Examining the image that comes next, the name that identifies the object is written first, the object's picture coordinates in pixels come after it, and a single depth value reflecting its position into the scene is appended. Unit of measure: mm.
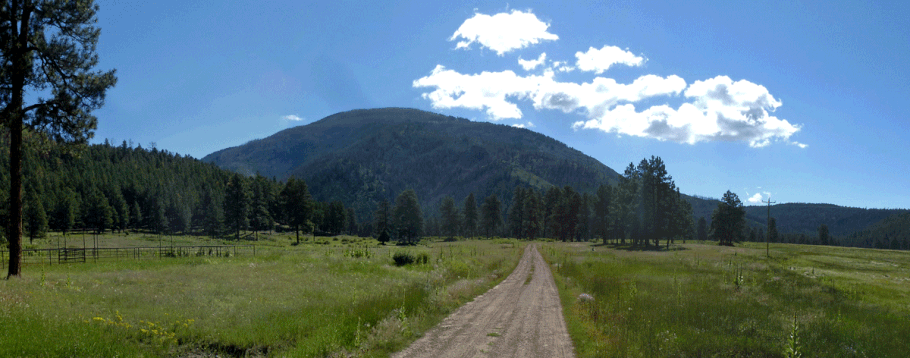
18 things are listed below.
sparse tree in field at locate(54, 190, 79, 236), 103875
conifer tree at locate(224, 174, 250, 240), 92312
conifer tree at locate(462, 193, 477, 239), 120562
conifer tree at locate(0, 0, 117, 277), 17438
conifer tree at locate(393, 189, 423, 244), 99812
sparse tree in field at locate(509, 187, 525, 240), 116438
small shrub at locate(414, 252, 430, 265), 36500
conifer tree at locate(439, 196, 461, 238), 121062
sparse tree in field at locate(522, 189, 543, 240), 113000
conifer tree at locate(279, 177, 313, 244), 86000
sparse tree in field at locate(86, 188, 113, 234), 109562
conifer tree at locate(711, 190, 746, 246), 101125
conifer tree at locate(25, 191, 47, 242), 77788
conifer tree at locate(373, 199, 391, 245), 109000
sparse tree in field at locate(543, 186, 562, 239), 107688
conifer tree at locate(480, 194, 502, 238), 116438
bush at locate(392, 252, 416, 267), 35438
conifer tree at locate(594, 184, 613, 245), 94625
